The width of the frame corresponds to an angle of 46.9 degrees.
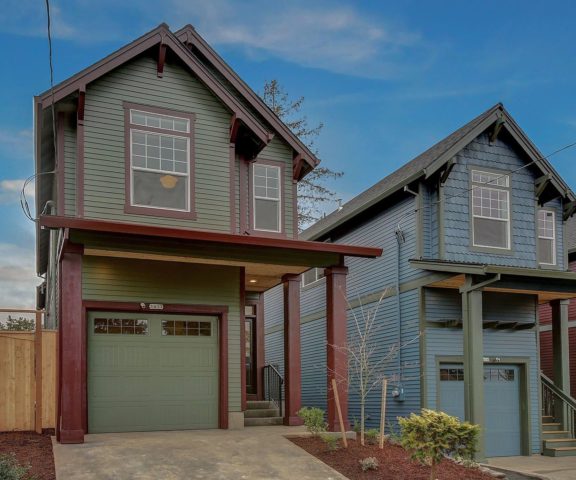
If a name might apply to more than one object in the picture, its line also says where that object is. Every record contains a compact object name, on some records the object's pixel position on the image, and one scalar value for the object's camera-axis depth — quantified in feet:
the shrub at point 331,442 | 35.65
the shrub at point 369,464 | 32.37
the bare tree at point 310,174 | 100.91
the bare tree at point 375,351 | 52.11
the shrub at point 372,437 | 38.75
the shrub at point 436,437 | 30.27
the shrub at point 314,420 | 37.93
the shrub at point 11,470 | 26.89
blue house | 49.32
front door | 56.49
